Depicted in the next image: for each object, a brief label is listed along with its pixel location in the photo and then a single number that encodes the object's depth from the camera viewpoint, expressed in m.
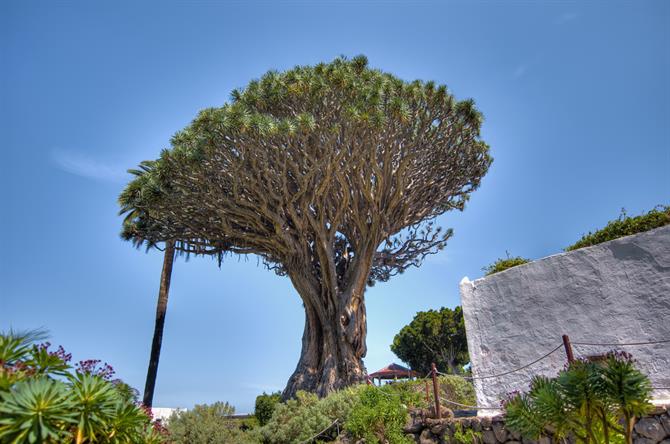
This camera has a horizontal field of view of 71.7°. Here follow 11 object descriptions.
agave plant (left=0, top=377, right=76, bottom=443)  4.00
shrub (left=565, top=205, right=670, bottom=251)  10.23
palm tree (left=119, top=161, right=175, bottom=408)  19.05
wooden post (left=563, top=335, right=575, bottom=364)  7.95
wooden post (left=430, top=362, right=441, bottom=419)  10.19
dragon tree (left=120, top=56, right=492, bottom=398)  16.59
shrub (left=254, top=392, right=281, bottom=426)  17.73
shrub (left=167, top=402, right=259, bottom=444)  11.39
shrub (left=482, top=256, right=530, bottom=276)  12.87
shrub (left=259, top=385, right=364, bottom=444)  11.91
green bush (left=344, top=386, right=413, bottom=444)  10.45
